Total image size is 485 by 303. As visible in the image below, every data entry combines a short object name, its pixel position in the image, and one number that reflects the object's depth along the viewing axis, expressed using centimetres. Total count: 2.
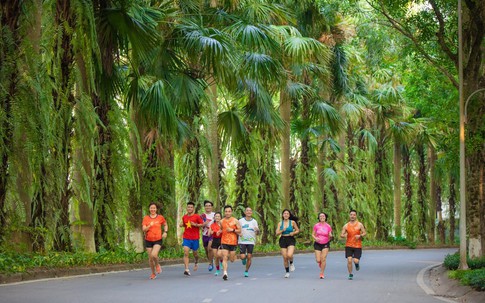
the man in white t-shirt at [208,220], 2256
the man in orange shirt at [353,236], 2225
